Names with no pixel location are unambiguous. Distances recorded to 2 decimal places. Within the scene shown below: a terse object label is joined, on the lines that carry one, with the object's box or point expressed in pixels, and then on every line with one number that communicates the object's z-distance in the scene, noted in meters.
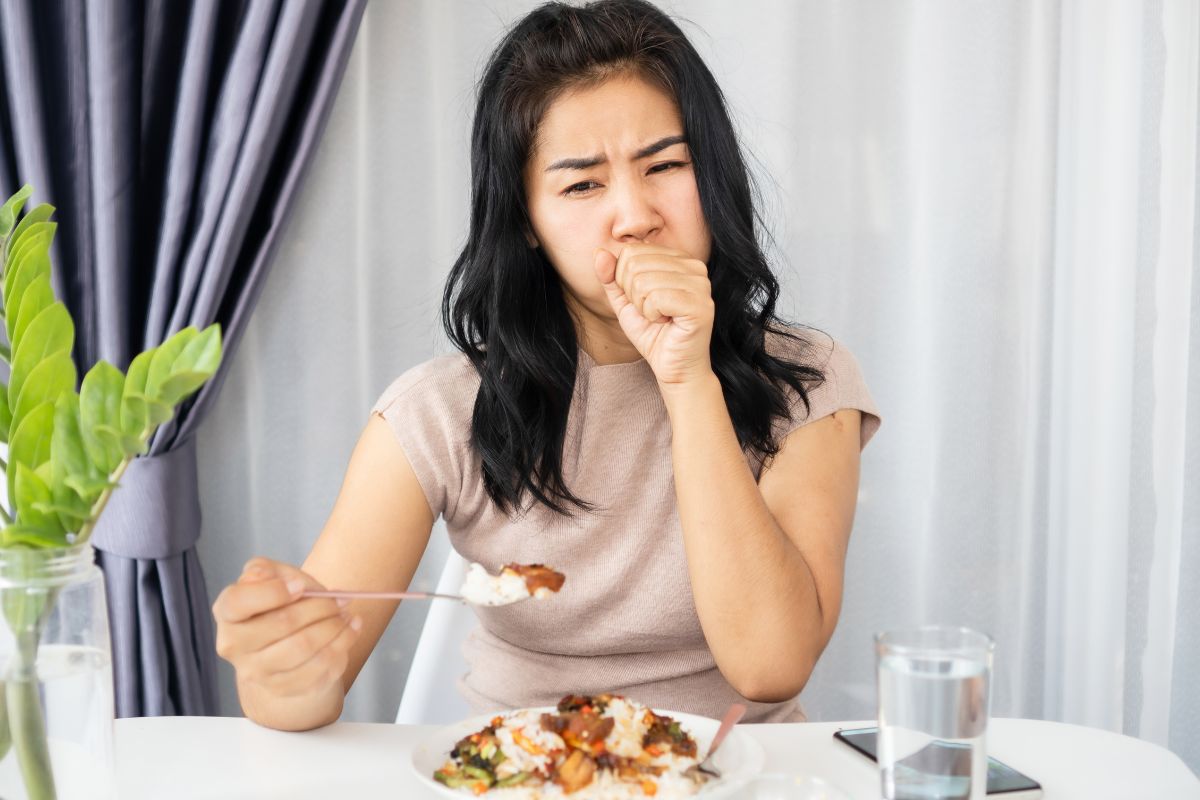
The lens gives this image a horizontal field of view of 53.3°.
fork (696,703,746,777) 0.95
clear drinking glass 0.81
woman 1.42
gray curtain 2.01
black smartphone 0.81
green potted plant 0.78
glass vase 0.79
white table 1.02
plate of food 0.90
